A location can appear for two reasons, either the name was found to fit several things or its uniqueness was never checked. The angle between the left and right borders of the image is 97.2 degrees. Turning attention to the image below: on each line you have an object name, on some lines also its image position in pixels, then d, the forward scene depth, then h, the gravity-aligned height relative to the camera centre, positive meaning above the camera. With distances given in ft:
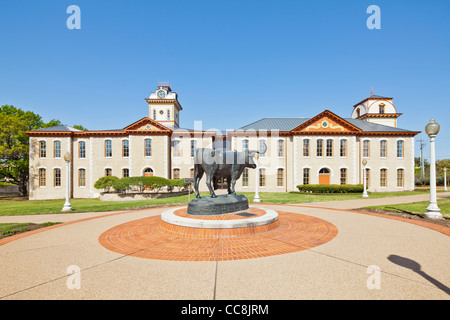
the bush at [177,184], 78.35 -8.61
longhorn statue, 25.07 -0.22
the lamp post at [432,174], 27.84 -2.02
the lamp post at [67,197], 41.03 -7.26
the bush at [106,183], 75.15 -7.60
